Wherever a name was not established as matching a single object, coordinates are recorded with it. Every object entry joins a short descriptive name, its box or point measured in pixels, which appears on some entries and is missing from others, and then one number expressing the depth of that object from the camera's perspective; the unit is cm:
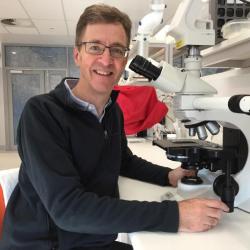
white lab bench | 66
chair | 101
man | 73
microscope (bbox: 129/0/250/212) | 88
